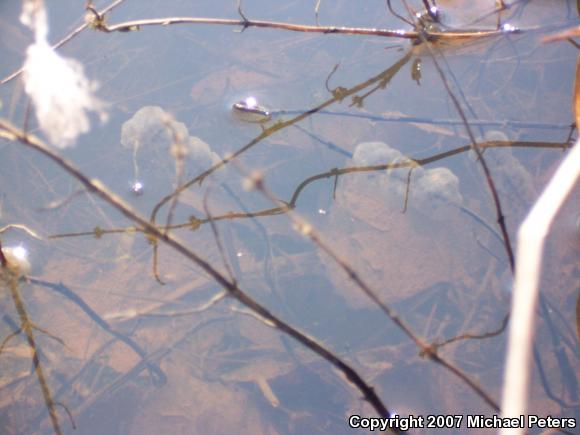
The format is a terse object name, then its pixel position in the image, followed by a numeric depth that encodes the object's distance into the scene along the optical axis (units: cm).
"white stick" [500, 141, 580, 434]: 68
